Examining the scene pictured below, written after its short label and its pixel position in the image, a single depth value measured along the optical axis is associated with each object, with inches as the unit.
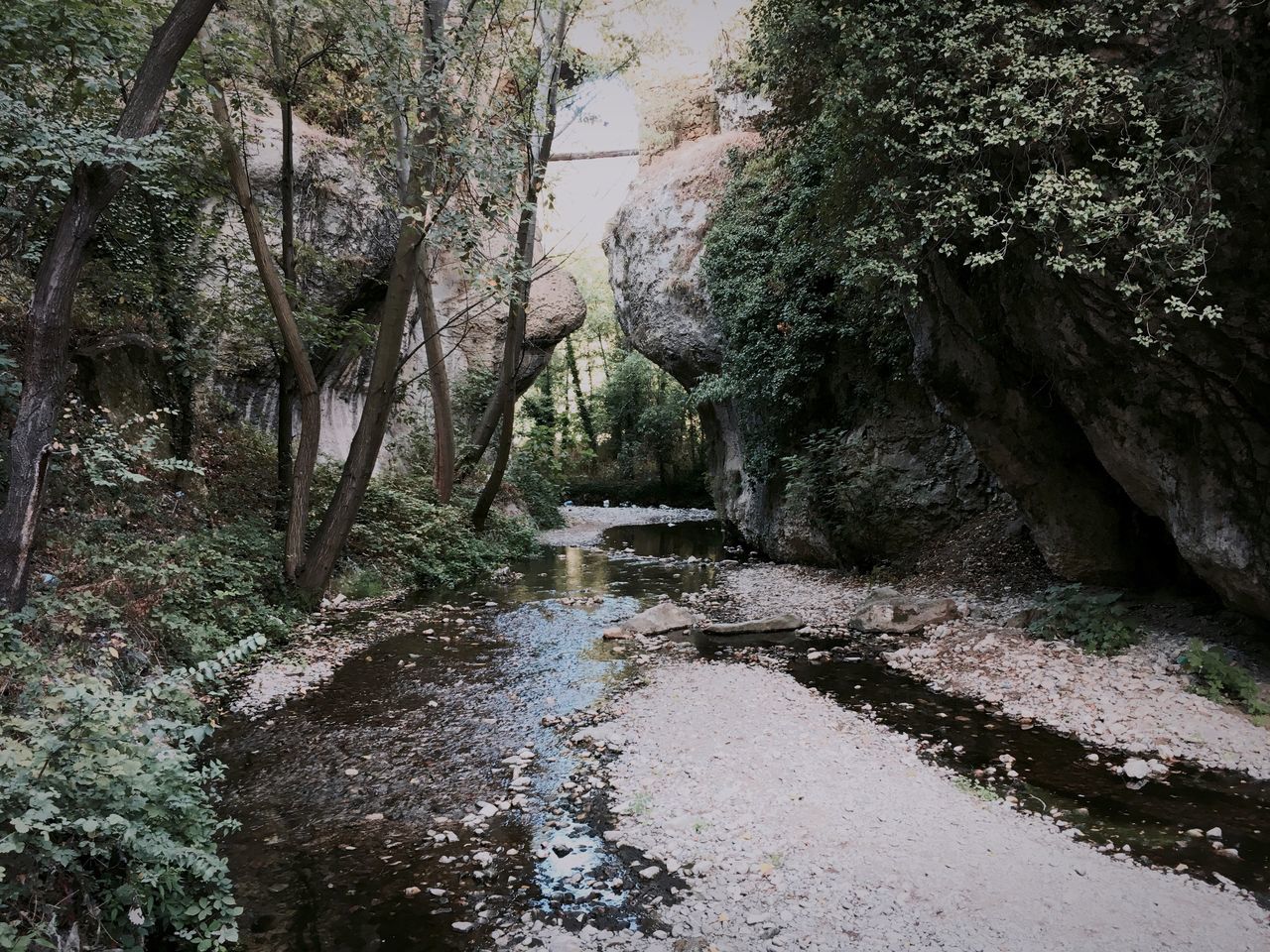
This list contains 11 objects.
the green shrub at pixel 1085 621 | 284.7
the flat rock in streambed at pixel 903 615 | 358.3
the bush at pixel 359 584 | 439.2
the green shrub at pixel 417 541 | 489.4
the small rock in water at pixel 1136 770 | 198.7
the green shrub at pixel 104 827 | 109.1
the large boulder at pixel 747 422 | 459.5
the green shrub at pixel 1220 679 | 229.1
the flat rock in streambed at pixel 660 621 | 379.2
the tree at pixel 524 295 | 503.1
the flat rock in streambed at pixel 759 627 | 371.6
